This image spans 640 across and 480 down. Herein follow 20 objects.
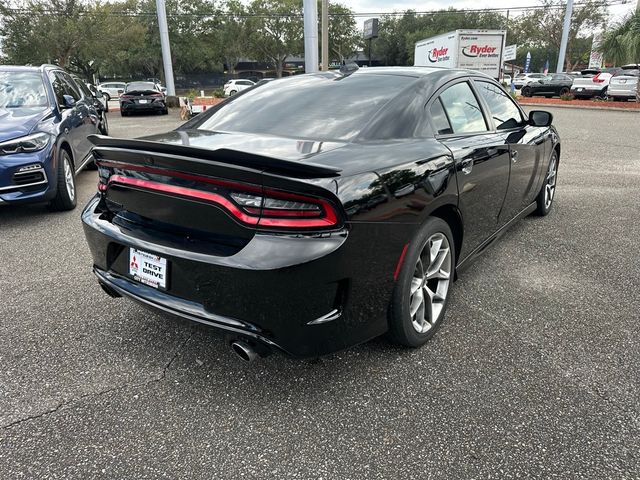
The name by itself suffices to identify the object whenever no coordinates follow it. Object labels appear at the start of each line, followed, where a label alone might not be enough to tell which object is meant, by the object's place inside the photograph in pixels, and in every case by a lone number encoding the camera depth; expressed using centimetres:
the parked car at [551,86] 2650
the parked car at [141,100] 1798
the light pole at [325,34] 1811
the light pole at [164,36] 1981
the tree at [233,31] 5050
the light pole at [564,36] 2731
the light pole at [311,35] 1308
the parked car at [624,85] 2084
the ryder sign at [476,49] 2312
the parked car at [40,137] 478
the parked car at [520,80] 3681
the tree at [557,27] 4875
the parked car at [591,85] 2342
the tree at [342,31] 5725
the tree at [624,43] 1914
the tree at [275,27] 5088
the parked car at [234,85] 2976
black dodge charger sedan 198
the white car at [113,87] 3681
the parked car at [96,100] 779
